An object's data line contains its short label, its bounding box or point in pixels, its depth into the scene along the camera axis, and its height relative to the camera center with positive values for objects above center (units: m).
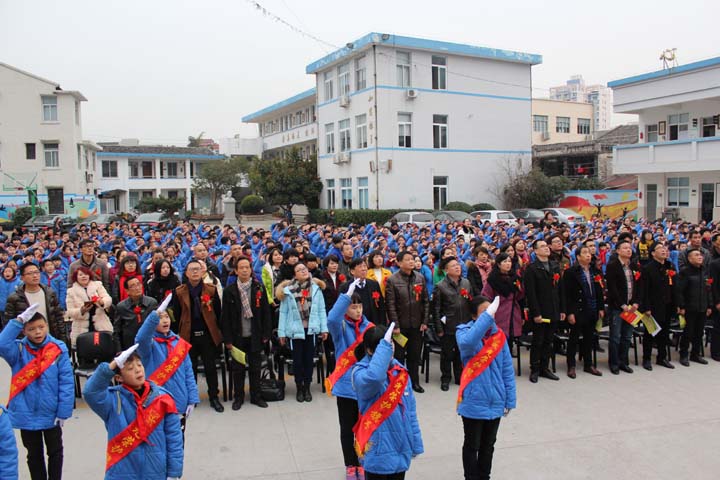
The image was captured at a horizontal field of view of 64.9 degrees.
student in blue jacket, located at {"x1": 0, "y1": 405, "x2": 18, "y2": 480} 2.79 -1.19
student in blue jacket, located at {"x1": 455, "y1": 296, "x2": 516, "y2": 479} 3.95 -1.38
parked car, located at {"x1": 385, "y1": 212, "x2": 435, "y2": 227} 22.36 -0.56
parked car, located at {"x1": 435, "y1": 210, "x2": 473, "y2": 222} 22.53 -0.51
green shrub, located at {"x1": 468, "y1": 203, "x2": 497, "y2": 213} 29.50 -0.19
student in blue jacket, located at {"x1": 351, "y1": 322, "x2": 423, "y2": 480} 3.30 -1.28
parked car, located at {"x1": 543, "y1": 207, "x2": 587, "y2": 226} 22.67 -0.61
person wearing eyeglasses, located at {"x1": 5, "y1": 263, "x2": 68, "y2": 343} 5.84 -0.91
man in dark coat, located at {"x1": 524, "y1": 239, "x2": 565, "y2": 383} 6.64 -1.20
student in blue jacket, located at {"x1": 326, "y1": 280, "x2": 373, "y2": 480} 4.33 -1.26
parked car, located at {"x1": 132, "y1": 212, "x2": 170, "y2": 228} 24.97 -0.46
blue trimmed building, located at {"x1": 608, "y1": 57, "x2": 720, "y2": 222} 23.39 +2.49
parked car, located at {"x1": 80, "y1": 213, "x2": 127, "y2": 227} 27.09 -0.41
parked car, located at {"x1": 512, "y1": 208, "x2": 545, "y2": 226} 22.75 -0.51
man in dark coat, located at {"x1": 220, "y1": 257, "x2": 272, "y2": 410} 5.91 -1.21
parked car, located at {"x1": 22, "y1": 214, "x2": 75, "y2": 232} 26.08 -0.53
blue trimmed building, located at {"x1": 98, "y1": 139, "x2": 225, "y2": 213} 45.94 +2.98
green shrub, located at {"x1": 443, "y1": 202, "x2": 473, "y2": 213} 28.62 -0.16
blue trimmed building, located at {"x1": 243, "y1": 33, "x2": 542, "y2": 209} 28.41 +4.48
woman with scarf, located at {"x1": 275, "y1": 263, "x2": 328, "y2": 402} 6.01 -1.20
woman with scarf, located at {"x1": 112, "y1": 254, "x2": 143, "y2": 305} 6.30 -0.67
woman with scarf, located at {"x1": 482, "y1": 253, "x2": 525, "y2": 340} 6.52 -1.05
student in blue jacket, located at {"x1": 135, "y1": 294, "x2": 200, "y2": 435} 4.23 -1.19
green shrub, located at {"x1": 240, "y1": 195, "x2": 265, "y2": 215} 42.25 +0.23
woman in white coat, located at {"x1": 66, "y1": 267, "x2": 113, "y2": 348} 6.16 -1.03
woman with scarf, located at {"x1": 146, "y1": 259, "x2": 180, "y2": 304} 6.49 -0.85
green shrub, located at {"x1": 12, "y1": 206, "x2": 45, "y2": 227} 31.98 -0.14
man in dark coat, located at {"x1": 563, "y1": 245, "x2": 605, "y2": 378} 6.88 -1.23
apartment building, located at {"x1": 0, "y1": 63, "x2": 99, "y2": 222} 33.88 +4.06
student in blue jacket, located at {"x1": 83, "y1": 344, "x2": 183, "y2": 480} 3.18 -1.24
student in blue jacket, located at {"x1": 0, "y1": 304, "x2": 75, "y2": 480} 3.90 -1.24
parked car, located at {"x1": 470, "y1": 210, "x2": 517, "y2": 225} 22.02 -0.51
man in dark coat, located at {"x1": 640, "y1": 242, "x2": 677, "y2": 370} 7.19 -1.21
